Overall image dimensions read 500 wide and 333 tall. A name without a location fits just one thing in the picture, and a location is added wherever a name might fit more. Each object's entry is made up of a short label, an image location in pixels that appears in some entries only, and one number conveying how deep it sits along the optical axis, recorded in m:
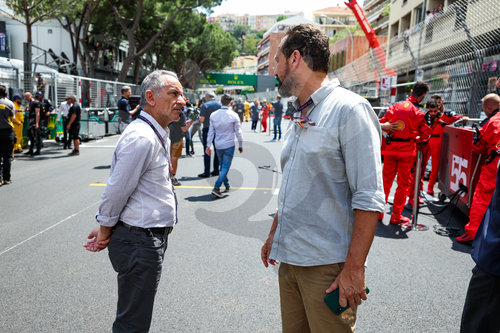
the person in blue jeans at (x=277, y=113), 18.14
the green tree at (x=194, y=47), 34.62
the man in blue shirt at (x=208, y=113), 9.41
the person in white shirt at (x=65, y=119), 13.30
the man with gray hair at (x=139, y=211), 2.21
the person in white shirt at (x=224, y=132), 7.59
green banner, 59.19
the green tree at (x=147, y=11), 24.20
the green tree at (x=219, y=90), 107.59
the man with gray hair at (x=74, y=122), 12.34
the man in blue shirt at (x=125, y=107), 11.06
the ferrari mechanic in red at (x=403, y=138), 5.68
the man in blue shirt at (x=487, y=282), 2.10
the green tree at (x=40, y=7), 18.36
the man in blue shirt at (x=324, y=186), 1.62
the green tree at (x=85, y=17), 24.23
